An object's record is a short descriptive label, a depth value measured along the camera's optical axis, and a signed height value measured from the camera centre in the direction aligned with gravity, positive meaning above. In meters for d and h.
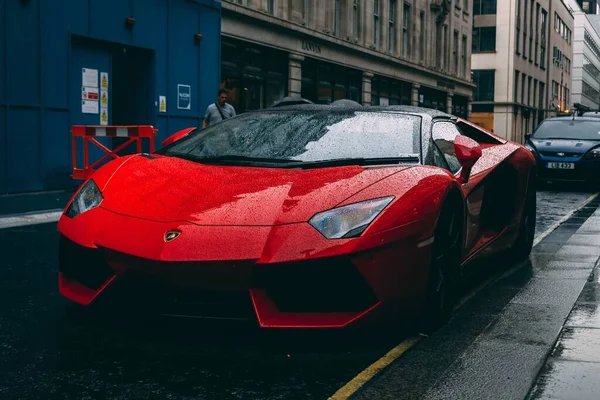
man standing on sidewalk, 14.48 +0.38
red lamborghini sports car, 3.88 -0.43
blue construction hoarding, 13.30 +1.08
